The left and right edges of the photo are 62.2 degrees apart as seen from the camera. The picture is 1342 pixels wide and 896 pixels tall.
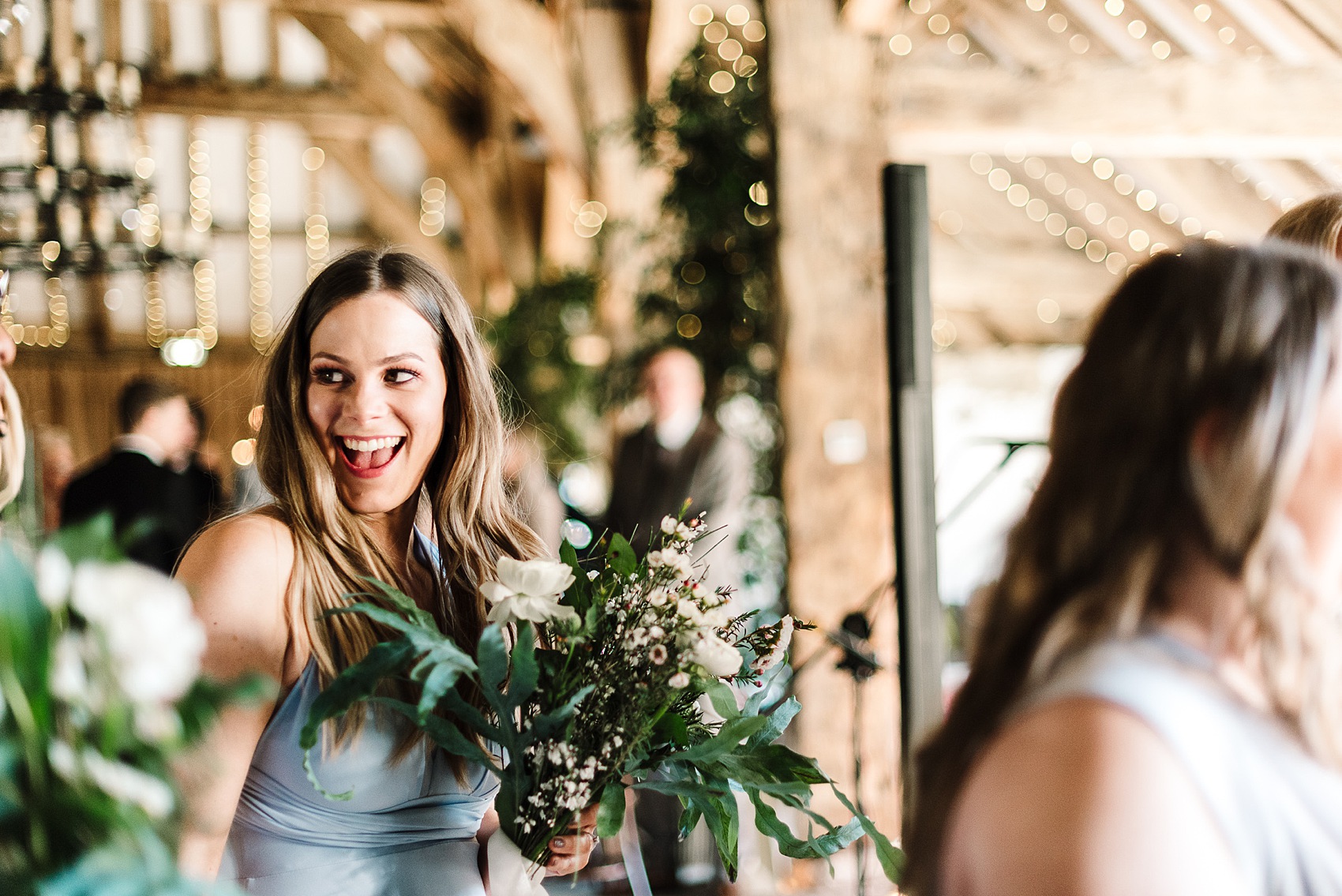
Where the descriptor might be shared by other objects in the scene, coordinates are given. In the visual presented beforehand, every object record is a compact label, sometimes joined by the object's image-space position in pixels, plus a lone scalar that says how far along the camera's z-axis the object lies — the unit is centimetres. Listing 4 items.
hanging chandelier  444
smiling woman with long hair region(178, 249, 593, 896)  119
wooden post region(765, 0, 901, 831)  362
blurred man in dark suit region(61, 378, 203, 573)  404
